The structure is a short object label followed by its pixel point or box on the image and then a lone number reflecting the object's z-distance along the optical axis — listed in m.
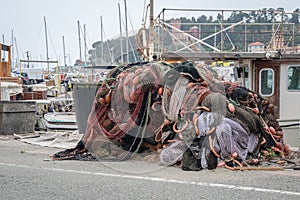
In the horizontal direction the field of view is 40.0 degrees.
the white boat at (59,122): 14.02
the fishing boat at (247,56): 10.99
